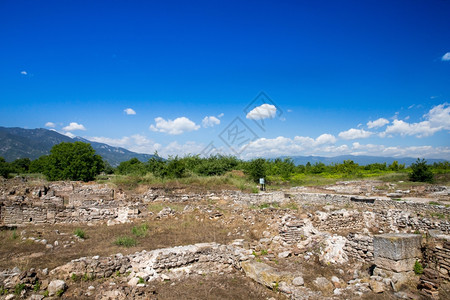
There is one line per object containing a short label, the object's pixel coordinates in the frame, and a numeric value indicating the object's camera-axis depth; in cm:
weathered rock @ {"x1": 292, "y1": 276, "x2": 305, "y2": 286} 614
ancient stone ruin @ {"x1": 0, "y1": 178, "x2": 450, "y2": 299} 595
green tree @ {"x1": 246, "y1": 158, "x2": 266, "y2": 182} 3164
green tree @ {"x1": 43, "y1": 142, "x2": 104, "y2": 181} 2769
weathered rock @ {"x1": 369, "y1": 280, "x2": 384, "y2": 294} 584
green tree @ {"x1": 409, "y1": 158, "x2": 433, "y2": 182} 2891
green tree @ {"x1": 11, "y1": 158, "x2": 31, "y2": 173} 5881
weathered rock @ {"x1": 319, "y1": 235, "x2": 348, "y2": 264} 802
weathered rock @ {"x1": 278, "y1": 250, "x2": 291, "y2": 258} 834
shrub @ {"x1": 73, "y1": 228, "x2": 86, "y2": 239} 1012
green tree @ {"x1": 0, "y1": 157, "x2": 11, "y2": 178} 3760
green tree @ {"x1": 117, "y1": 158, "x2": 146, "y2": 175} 2622
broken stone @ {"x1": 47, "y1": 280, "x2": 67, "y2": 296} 577
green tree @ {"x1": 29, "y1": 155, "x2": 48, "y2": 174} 5235
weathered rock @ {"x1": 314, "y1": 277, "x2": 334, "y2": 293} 609
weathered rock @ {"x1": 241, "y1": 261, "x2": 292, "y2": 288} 635
